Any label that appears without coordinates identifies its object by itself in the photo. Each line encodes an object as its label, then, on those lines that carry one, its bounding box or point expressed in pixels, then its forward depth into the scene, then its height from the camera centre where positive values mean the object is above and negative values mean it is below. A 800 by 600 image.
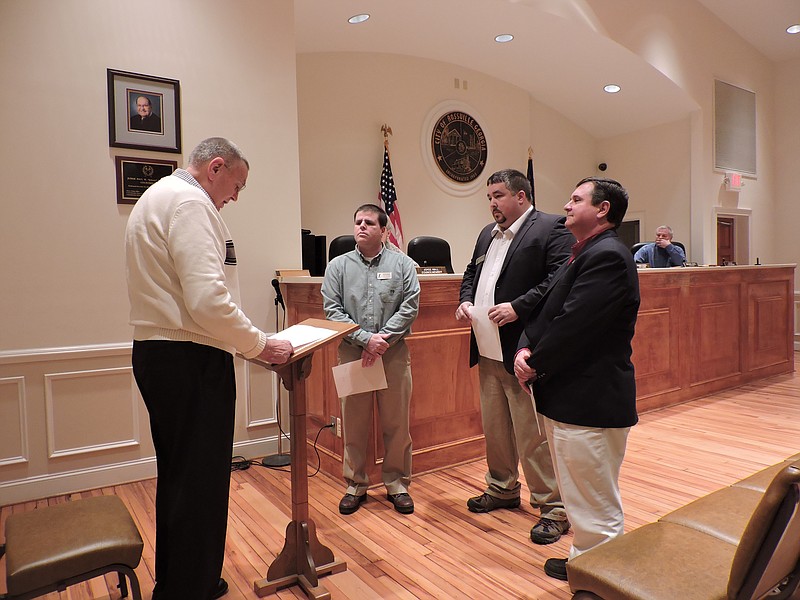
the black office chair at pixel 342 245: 4.93 +0.27
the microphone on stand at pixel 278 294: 4.01 -0.11
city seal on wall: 7.64 +1.71
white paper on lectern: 2.19 -0.22
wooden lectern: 2.27 -0.98
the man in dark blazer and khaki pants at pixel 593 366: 1.97 -0.32
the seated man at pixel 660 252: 6.54 +0.22
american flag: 7.00 +0.95
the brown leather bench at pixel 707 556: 1.28 -0.76
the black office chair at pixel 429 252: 5.61 +0.23
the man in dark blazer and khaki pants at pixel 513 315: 2.71 -0.19
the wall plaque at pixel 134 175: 3.52 +0.64
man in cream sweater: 1.86 -0.23
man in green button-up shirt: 2.98 -0.25
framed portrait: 3.49 +1.02
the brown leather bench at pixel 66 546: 1.78 -0.84
